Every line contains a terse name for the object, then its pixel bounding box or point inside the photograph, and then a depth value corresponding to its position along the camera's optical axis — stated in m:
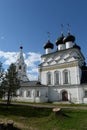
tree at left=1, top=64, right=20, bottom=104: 15.74
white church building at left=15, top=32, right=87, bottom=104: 20.69
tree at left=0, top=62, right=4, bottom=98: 13.93
